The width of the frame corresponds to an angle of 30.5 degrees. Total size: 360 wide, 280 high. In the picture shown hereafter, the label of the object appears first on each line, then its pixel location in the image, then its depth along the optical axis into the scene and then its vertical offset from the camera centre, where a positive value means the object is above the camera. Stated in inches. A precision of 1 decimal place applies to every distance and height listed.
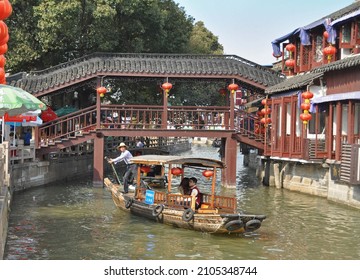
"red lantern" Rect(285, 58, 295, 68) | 1095.0 +166.6
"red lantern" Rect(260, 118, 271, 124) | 1061.6 +68.8
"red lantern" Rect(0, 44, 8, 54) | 613.3 +100.7
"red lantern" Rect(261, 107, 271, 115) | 1073.5 +84.2
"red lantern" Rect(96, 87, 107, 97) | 994.7 +103.0
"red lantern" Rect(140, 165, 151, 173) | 770.8 -11.1
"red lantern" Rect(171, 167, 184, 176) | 656.4 -10.6
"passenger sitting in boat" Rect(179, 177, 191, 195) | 647.1 -26.4
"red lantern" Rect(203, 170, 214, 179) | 648.8 -11.6
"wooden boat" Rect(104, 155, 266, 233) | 583.8 -45.9
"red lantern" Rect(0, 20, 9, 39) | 568.1 +109.2
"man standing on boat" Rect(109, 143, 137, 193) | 768.3 -10.4
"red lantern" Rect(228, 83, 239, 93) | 1015.0 +115.1
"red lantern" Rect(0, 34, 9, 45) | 584.2 +104.0
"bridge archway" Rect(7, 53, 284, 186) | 1004.6 +131.7
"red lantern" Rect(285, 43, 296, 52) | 1097.4 +193.2
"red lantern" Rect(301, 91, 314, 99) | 881.5 +92.3
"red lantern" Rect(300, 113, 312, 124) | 873.8 +62.0
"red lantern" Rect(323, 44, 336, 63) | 903.1 +156.1
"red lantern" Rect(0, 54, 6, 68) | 636.7 +92.3
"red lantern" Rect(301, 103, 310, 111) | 878.4 +77.0
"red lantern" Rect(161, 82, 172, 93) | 1006.4 +112.9
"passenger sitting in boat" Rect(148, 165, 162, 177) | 903.1 -15.4
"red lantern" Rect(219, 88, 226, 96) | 1117.7 +119.6
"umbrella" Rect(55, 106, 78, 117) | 1196.5 +85.0
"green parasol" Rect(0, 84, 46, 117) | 660.7 +56.6
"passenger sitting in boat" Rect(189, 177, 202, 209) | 628.4 -29.7
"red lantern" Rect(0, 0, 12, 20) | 546.3 +123.4
